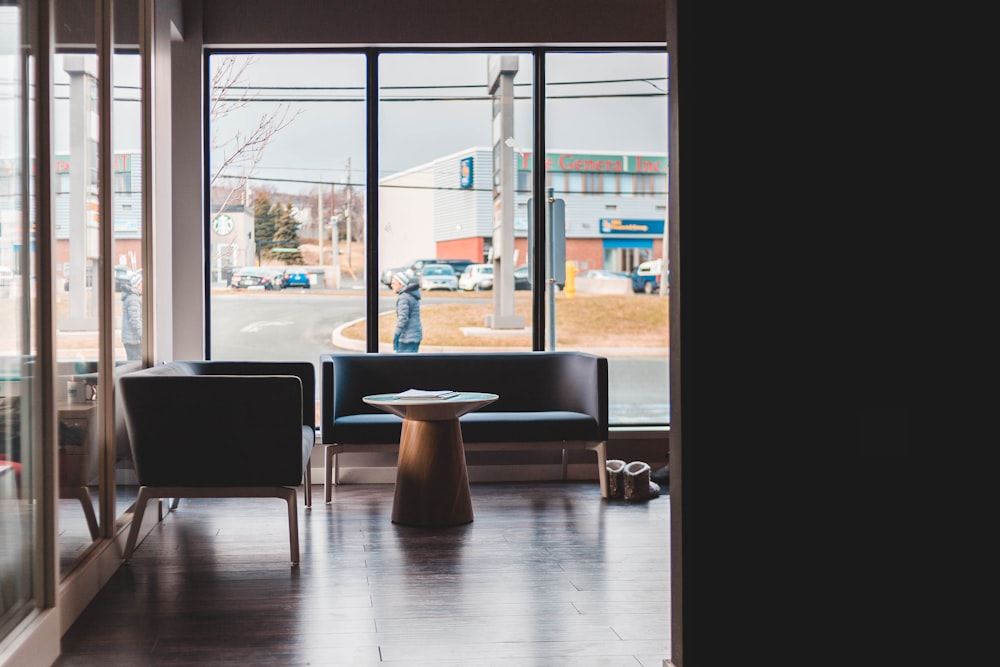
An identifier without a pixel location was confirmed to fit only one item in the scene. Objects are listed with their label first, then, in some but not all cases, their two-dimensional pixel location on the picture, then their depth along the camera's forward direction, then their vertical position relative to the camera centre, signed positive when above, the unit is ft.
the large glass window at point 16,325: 9.07 -0.28
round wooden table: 17.10 -2.96
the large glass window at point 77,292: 11.04 +0.04
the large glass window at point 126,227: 14.93 +1.10
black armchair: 14.66 -2.04
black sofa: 19.92 -2.17
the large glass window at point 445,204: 22.25 +2.06
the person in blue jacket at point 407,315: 22.58 -0.46
